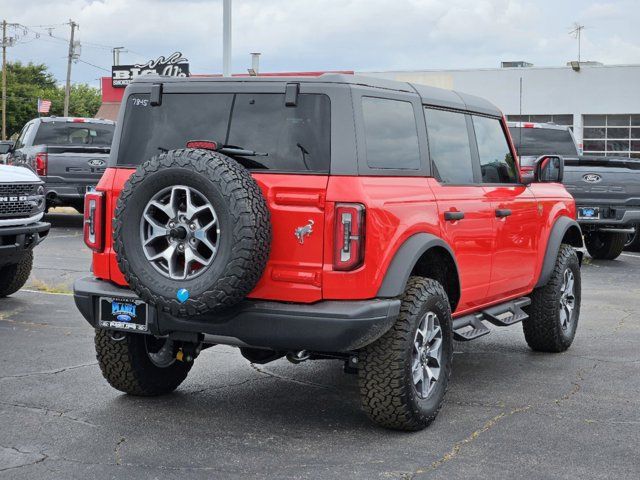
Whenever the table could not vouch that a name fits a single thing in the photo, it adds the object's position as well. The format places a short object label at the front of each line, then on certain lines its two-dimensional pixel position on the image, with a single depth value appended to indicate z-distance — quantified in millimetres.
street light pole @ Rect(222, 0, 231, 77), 19344
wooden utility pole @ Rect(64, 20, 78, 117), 70062
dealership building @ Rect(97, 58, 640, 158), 47250
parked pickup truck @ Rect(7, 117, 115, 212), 18188
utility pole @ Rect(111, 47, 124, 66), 89375
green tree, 91125
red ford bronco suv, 5230
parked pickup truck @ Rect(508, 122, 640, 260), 14500
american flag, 53406
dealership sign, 52375
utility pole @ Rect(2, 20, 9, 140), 78375
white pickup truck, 9289
